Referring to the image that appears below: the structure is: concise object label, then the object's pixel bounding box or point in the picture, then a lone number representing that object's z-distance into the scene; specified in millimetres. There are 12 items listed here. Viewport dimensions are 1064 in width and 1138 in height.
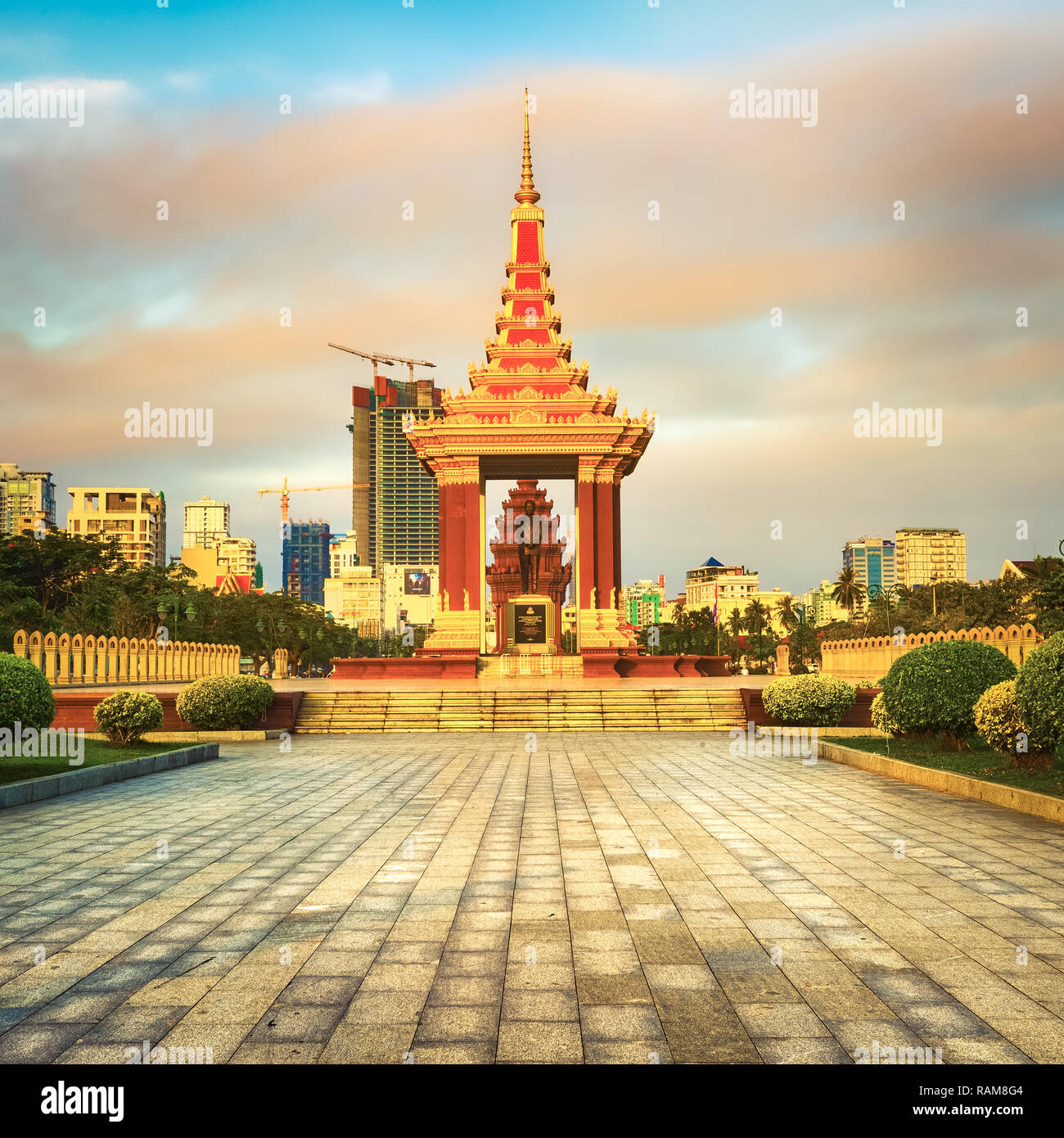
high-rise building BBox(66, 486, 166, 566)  159250
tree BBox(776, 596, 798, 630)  111062
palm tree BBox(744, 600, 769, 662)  104938
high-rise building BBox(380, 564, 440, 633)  189325
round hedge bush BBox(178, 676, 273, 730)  21297
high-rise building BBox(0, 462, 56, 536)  186875
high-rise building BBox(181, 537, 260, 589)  153450
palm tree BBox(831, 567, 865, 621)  97062
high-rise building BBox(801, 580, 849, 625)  171275
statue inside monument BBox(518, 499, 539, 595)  64250
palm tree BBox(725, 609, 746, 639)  118250
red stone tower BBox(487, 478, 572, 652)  66375
